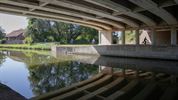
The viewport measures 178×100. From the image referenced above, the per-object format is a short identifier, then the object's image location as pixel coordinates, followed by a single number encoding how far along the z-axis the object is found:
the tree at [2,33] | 57.89
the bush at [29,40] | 34.06
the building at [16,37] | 52.12
